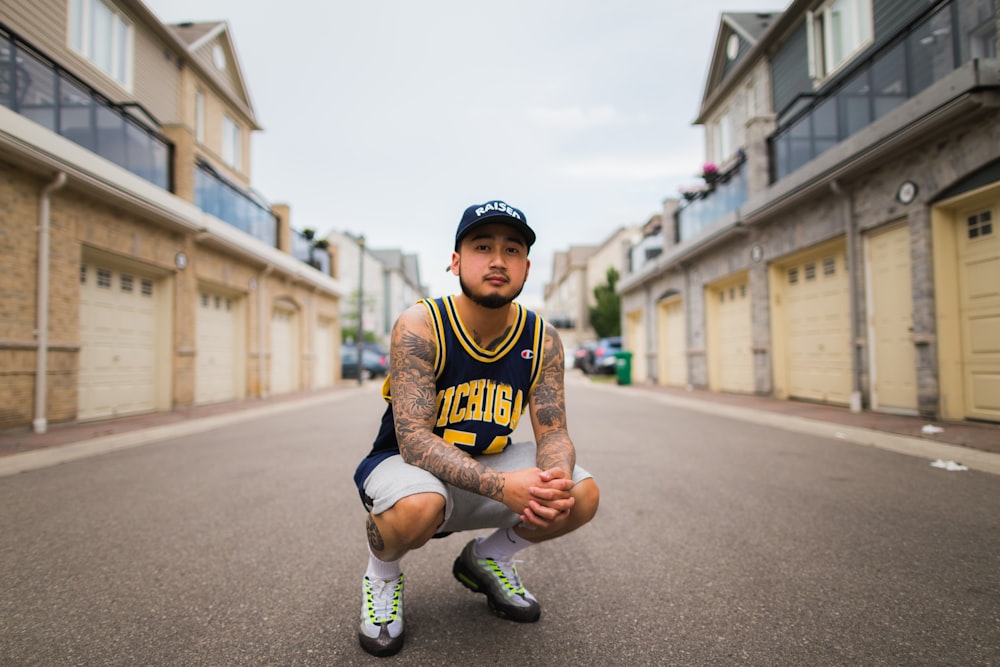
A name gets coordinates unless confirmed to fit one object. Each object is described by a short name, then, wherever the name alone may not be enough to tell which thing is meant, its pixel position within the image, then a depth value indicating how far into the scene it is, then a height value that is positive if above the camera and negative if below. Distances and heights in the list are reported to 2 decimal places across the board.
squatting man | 1.83 -0.35
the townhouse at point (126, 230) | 7.53 +2.54
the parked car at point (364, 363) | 25.55 -0.44
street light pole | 21.20 +1.07
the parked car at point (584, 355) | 25.66 -0.25
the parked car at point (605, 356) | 24.22 -0.29
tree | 37.91 +2.82
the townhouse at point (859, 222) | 6.86 +2.23
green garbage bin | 18.70 -0.59
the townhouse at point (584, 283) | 47.03 +6.63
